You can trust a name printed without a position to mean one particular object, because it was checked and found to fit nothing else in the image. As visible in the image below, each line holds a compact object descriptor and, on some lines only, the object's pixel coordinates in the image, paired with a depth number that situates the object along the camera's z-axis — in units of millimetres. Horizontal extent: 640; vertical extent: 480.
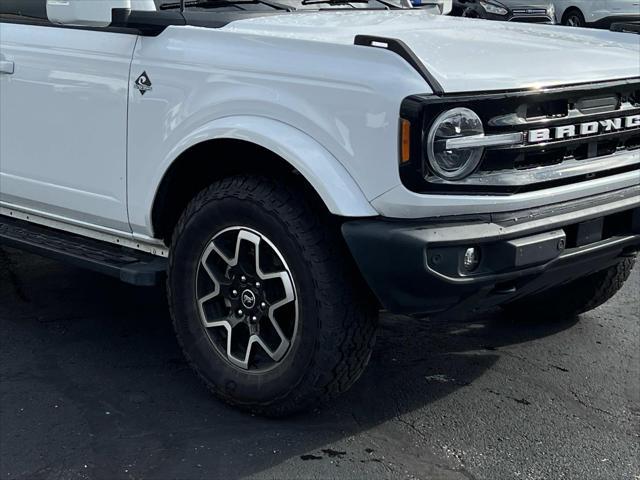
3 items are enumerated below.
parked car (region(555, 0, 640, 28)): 17125
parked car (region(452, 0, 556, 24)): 17578
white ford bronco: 3098
